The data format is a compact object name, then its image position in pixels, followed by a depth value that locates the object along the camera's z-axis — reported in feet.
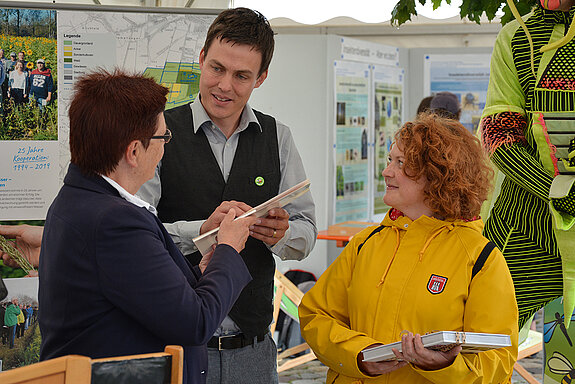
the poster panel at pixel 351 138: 24.17
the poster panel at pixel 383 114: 25.68
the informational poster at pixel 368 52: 24.06
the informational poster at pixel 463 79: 25.53
